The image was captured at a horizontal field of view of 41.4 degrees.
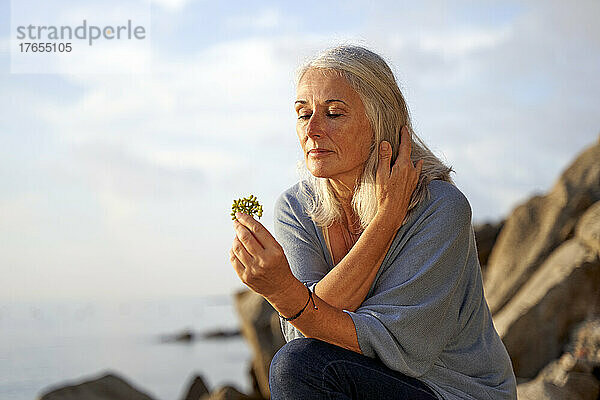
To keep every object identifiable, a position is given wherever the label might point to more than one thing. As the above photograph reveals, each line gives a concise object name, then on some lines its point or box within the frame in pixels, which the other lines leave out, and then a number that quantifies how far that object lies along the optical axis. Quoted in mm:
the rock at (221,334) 18547
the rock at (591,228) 5781
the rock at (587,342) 5277
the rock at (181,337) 17438
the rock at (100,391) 7607
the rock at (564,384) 4465
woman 2480
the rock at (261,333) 7527
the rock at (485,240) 8688
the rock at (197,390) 8297
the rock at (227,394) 6613
